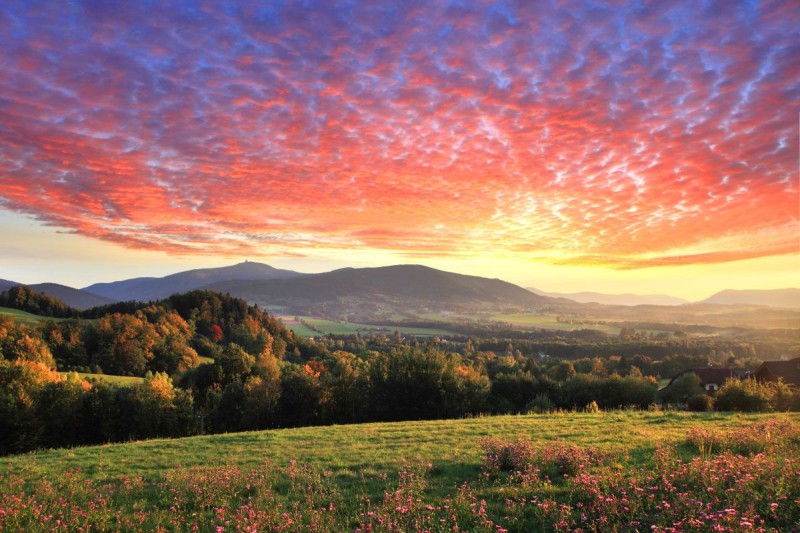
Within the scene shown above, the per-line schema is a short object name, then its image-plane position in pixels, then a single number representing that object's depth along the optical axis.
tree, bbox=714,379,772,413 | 30.05
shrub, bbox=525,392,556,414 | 41.14
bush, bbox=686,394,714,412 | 38.15
